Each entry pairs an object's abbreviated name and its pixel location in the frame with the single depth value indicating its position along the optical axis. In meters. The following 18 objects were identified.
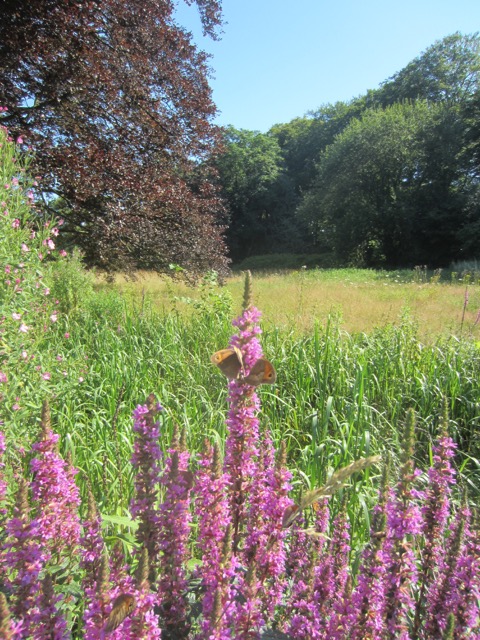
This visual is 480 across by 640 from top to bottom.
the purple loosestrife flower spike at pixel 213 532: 0.84
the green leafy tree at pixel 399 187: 27.84
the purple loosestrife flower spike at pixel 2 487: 1.11
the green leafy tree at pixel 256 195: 42.09
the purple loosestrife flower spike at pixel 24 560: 0.82
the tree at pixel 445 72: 32.50
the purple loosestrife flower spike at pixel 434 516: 1.09
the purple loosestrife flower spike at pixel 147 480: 0.98
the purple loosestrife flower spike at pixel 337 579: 0.98
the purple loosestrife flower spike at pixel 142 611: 0.69
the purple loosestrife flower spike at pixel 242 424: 1.04
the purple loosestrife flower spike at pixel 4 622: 0.57
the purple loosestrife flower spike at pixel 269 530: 1.02
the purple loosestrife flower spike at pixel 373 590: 0.92
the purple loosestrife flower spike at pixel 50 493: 0.99
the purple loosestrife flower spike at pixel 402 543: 0.95
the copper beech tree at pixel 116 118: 7.11
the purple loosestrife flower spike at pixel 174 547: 0.94
